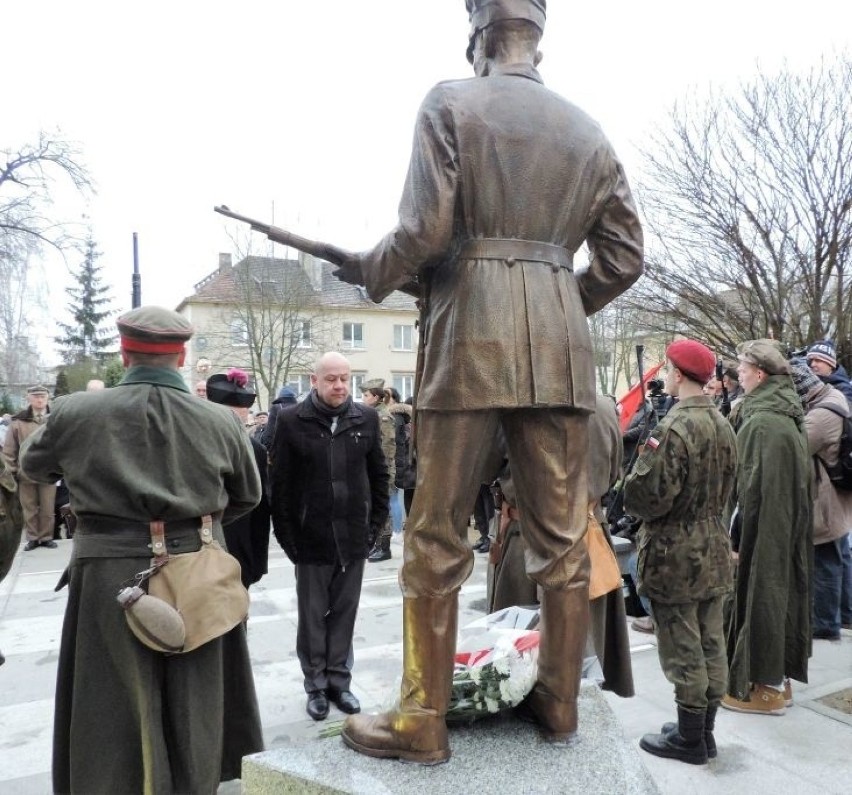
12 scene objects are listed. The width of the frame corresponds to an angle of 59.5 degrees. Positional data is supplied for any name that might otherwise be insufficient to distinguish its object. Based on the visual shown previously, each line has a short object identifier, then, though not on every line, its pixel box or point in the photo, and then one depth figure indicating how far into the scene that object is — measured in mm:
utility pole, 14023
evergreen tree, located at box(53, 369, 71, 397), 31517
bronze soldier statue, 2375
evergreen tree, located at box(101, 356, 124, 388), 27295
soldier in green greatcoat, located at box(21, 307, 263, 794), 2865
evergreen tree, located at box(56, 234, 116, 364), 44875
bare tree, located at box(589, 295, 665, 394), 15502
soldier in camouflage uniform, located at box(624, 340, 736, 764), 3684
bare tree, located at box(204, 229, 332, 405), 28812
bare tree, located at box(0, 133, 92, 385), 18500
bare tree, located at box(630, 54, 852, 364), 12250
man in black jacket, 4609
